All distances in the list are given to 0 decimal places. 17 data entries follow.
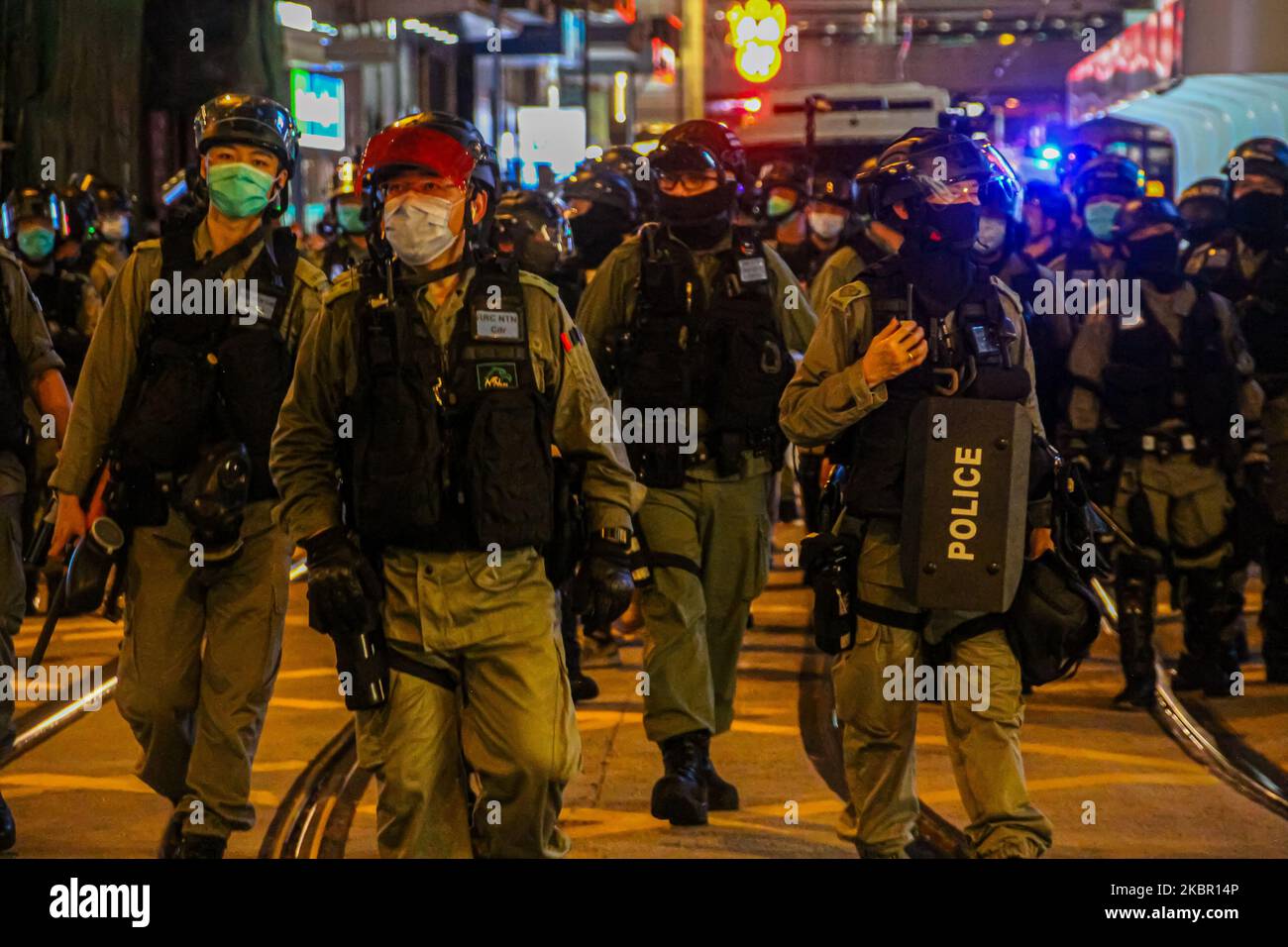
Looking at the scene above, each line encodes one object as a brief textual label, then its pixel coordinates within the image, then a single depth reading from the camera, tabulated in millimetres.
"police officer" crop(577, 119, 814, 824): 6391
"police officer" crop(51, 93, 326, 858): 5395
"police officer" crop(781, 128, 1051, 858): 5105
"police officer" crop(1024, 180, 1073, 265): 11375
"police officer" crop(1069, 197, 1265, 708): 8125
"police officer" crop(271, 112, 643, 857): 4488
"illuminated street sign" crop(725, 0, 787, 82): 19078
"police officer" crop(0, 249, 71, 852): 5875
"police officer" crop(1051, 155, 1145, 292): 8781
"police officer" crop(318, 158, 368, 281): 11906
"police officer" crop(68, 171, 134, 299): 11805
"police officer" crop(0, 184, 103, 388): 10344
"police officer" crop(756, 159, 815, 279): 13188
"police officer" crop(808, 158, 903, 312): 7984
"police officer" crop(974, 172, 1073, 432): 8555
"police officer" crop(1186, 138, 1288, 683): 8625
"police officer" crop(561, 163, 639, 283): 9555
